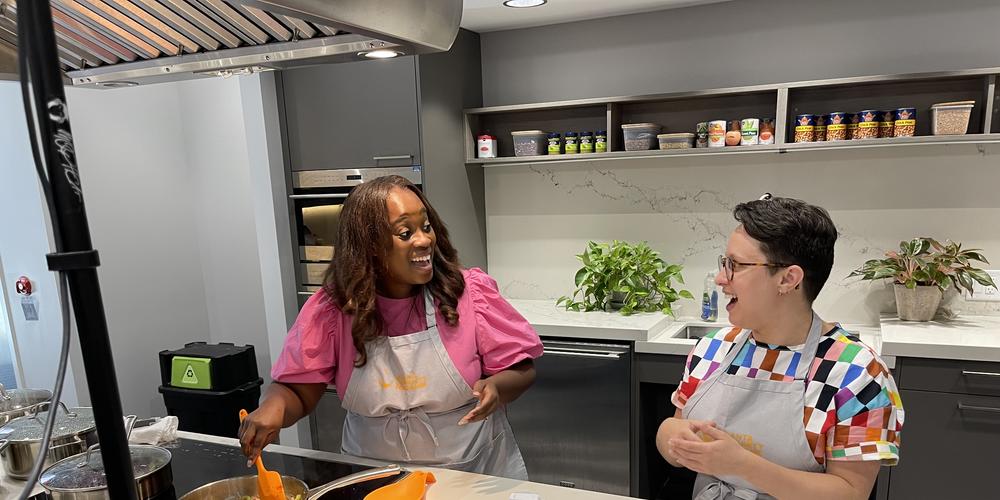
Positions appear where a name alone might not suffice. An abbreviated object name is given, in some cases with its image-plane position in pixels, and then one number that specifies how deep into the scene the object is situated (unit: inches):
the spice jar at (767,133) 106.9
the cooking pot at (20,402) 62.8
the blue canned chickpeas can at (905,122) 97.8
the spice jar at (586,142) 118.1
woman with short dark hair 46.4
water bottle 116.4
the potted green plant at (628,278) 114.0
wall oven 119.3
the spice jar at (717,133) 108.1
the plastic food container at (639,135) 112.7
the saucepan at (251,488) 48.5
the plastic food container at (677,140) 110.7
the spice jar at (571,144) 119.0
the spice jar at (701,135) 110.5
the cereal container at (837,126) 102.0
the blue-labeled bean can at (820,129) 104.6
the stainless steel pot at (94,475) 44.0
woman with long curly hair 60.5
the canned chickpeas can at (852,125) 102.2
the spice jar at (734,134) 107.9
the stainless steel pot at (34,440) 51.9
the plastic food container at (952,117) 94.3
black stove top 50.7
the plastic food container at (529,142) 121.1
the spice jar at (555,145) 121.1
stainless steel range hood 31.9
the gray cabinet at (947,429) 85.7
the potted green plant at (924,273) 97.0
